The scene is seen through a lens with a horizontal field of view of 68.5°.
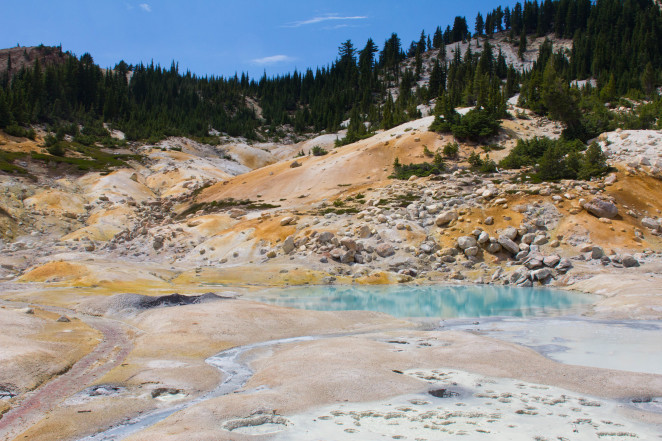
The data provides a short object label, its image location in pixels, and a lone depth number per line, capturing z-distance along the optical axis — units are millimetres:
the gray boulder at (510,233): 32997
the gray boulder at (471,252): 32312
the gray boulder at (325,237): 34500
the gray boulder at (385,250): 33438
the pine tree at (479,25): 163375
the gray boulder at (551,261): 29312
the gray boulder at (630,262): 28391
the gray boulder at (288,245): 35031
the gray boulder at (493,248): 32344
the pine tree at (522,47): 136875
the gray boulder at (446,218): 35444
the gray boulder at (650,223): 33188
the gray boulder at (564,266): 28688
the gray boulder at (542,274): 28562
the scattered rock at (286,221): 38625
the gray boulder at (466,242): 32656
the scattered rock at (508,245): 32094
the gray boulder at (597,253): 29734
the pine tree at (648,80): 80719
